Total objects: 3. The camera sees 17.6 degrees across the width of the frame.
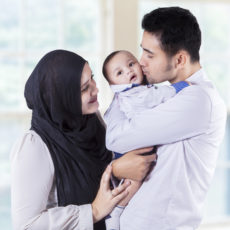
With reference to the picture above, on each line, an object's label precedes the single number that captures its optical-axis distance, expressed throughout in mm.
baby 2241
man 2189
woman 2221
